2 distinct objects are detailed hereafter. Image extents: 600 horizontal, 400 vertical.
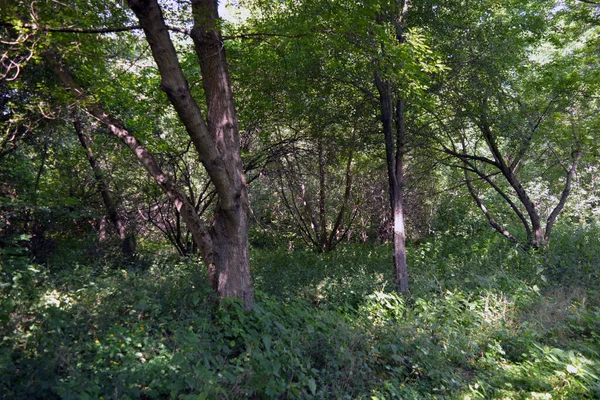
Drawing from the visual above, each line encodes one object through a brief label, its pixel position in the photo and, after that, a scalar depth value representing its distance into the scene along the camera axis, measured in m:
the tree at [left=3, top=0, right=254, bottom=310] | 4.99
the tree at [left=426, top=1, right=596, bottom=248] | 8.27
